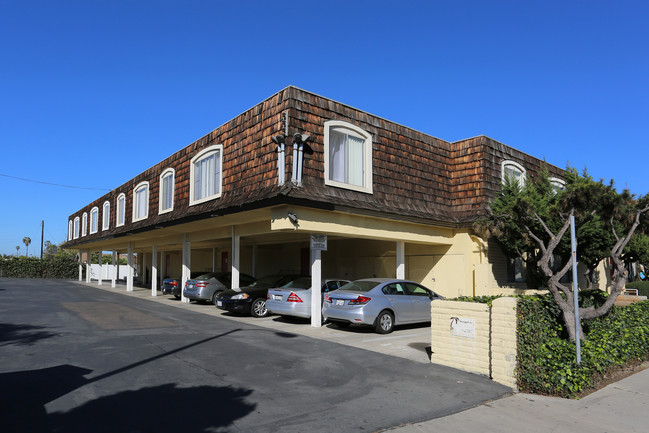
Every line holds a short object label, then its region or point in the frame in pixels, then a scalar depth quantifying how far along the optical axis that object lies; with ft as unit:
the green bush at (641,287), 86.94
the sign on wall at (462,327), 25.99
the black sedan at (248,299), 49.88
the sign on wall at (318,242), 43.34
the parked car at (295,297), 43.83
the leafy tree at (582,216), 27.27
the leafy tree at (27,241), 300.36
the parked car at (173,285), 74.13
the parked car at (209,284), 62.54
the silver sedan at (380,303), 38.24
